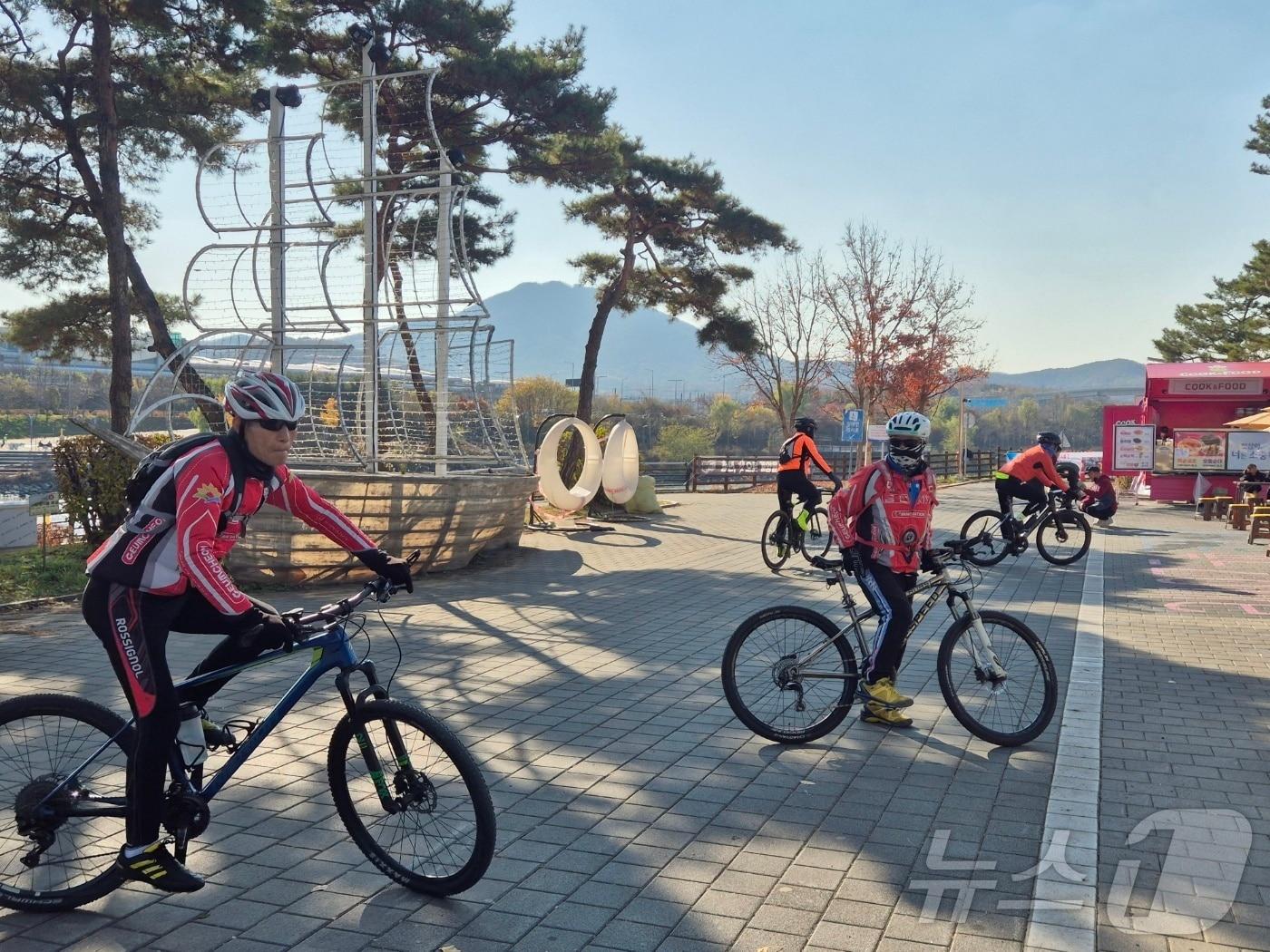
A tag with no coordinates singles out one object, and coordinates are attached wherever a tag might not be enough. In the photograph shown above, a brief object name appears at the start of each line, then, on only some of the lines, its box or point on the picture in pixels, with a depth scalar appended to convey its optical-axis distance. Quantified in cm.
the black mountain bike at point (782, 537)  1342
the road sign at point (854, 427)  2866
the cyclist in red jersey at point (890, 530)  583
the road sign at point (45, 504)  1311
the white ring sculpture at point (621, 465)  1998
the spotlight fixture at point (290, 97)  1290
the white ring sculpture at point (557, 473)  1803
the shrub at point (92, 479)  1245
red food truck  2605
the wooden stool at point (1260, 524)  1711
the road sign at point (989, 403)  7196
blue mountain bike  362
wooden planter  1105
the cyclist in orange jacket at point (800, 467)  1341
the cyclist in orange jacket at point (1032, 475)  1426
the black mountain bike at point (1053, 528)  1440
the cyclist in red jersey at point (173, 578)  342
